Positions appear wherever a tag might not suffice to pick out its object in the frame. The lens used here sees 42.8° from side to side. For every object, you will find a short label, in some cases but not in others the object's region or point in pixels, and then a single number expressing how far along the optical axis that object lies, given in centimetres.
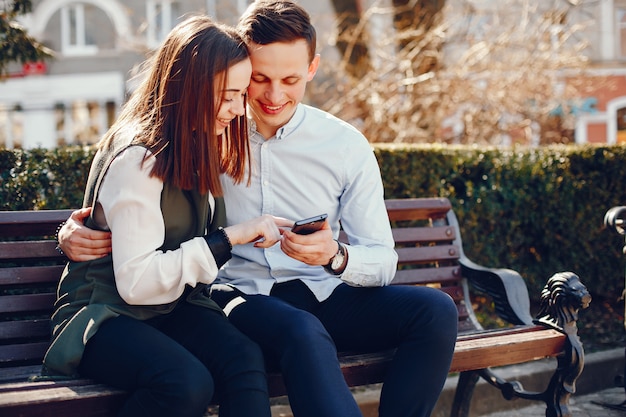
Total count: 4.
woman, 236
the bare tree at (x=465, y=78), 870
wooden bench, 237
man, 254
